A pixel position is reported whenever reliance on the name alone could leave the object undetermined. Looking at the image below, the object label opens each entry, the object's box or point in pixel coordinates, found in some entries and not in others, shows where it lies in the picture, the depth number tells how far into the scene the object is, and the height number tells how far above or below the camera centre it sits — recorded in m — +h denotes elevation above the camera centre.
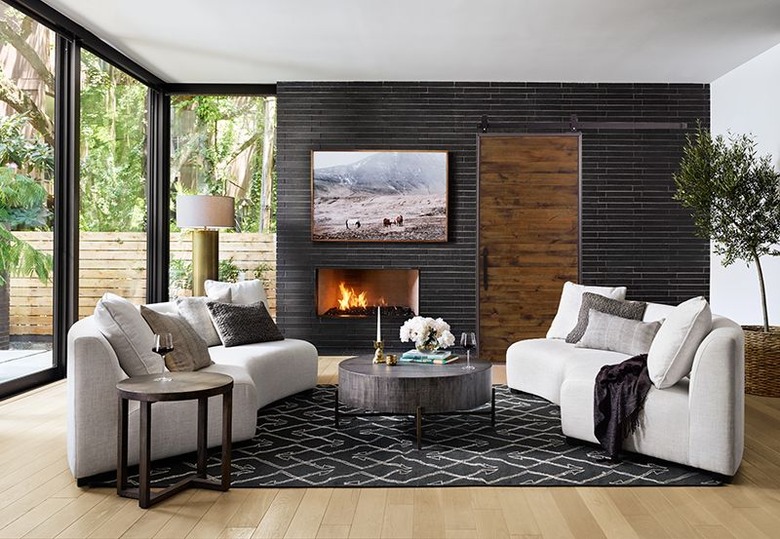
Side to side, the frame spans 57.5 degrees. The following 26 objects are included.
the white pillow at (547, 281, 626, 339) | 5.60 -0.31
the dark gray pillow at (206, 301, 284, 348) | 5.09 -0.40
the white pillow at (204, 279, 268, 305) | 5.39 -0.17
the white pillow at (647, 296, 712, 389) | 3.60 -0.37
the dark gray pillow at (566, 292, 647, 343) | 5.19 -0.28
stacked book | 4.54 -0.57
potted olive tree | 5.59 +0.51
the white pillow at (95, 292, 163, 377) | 3.50 -0.33
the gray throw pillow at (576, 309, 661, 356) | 4.76 -0.44
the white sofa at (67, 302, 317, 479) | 3.28 -0.71
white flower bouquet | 4.56 -0.41
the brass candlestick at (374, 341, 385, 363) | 4.56 -0.54
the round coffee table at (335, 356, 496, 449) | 4.05 -0.70
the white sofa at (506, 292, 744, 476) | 3.41 -0.72
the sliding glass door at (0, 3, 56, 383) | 5.06 +0.56
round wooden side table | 2.98 -0.63
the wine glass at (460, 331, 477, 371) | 4.24 -0.43
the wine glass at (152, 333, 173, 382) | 3.09 -0.33
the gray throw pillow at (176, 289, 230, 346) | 4.99 -0.34
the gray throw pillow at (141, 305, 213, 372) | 3.98 -0.43
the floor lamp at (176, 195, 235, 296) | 6.56 +0.43
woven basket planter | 5.52 -0.72
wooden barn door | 7.30 +0.39
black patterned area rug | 3.44 -1.00
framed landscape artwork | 7.30 +0.75
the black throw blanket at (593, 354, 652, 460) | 3.72 -0.70
